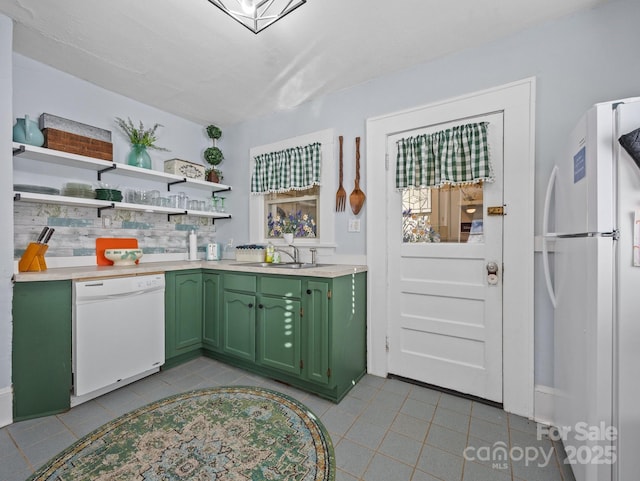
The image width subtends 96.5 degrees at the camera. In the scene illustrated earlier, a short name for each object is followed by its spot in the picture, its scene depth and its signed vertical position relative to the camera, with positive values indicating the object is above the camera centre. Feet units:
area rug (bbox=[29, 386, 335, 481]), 4.66 -3.84
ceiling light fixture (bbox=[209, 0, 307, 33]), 4.62 +4.48
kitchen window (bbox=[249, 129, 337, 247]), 8.95 +1.13
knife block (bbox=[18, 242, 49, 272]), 6.64 -0.50
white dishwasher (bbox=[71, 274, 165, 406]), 6.51 -2.35
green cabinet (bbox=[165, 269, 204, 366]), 8.42 -2.35
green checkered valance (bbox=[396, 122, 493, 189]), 6.59 +1.98
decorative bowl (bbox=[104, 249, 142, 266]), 8.08 -0.52
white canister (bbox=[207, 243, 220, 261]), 10.70 -0.53
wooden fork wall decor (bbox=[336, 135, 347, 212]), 8.65 +1.22
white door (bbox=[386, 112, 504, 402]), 6.63 -1.12
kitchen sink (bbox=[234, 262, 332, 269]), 8.67 -0.84
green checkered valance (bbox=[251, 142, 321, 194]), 9.05 +2.31
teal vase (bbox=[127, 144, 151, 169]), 9.08 +2.58
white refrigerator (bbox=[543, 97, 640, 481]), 3.41 -0.73
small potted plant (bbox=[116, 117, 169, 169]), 9.05 +3.01
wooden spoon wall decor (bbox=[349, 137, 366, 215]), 8.32 +1.25
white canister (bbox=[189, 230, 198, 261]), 10.51 -0.33
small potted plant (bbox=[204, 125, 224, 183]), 11.00 +3.18
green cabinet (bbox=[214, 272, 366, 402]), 6.84 -2.39
